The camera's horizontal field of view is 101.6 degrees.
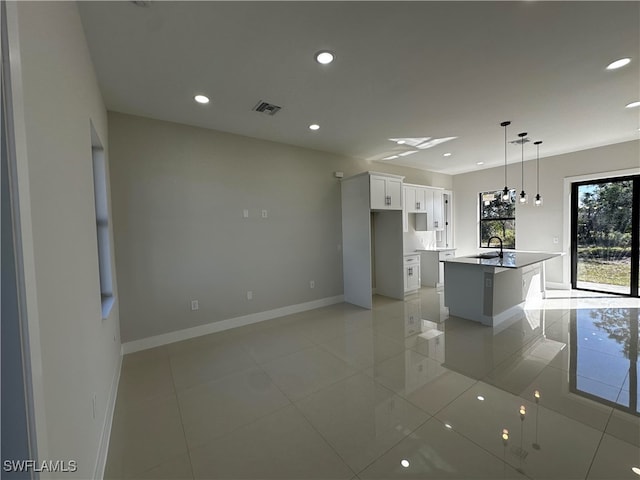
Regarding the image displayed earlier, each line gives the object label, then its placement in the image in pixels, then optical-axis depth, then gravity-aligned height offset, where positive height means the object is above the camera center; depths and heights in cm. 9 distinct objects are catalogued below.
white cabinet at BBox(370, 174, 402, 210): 457 +63
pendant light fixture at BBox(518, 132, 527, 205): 429 +144
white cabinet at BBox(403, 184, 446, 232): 586 +49
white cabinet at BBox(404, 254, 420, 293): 555 -102
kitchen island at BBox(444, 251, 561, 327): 370 -95
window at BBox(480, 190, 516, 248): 645 +12
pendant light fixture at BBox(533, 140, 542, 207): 582 +111
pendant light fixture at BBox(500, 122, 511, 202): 384 +146
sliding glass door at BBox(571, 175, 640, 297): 491 -30
